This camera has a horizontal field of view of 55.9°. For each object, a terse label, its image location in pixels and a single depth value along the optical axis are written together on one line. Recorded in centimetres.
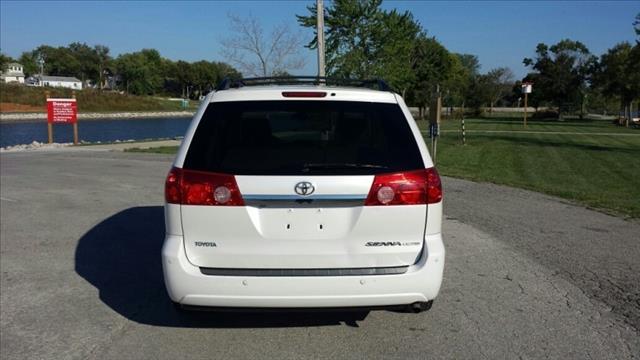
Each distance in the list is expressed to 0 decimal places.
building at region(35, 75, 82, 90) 13238
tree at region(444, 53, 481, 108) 7156
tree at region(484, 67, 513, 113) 8662
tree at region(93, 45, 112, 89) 14838
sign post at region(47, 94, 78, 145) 2717
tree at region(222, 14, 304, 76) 2519
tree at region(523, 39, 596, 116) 7188
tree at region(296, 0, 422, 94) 3364
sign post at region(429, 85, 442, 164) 1395
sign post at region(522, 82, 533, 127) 3906
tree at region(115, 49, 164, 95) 13362
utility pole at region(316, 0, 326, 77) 1753
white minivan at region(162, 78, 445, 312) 379
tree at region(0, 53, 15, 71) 11455
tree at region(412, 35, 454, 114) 6188
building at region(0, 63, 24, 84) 14262
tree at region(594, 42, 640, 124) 5244
